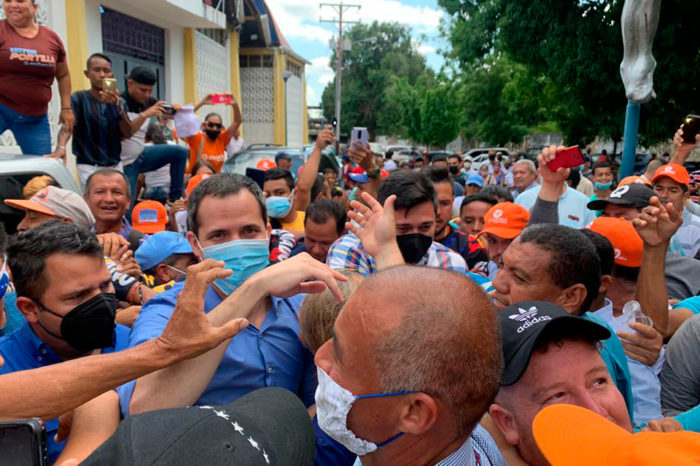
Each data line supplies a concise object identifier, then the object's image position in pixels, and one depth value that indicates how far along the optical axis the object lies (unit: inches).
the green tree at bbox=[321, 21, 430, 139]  2454.5
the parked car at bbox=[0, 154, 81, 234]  146.9
